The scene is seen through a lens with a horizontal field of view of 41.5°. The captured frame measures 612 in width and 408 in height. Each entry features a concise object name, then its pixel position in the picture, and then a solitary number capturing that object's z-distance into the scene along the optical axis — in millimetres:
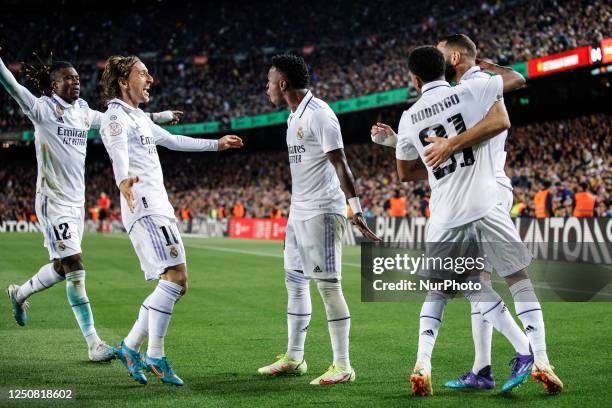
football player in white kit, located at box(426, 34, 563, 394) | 5336
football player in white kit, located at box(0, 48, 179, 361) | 7340
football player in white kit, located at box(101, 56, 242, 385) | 6039
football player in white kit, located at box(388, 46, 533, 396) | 5402
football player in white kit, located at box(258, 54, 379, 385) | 6074
